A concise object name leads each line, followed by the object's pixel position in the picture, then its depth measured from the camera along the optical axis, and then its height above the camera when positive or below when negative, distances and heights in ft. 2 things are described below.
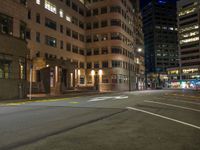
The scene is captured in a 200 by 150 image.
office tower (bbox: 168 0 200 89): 416.46 +64.33
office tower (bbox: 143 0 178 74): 573.33 +107.77
